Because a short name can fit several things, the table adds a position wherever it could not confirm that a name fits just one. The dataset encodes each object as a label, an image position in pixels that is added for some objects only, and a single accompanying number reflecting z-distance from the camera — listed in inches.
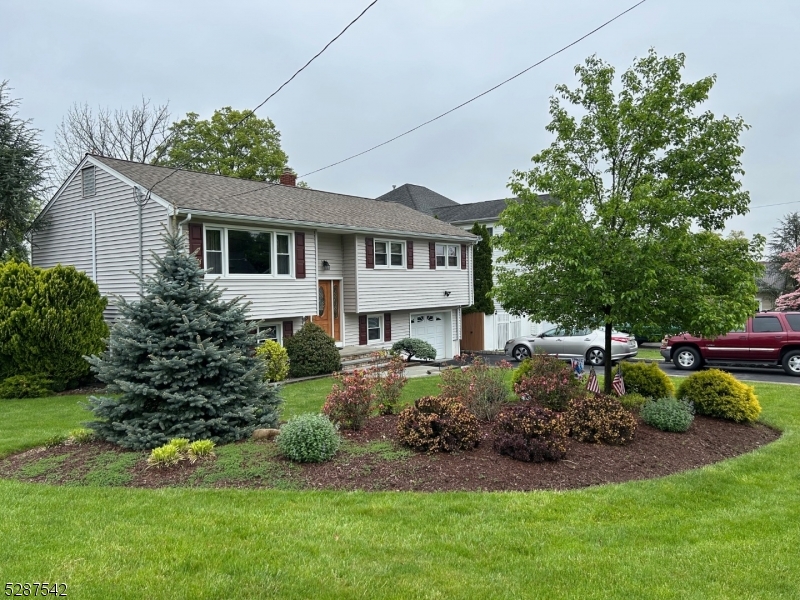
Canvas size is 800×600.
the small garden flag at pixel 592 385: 356.2
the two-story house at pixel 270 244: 586.9
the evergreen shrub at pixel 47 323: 503.8
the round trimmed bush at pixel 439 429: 256.1
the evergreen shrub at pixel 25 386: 498.9
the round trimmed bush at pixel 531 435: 247.9
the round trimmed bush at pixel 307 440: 243.0
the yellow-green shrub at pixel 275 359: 550.6
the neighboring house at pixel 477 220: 1030.4
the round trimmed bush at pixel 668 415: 309.0
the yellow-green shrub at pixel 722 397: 344.8
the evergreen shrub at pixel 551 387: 323.3
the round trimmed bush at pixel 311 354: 616.1
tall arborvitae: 1022.5
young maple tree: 315.6
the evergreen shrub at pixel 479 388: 316.8
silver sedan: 743.1
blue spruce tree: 278.8
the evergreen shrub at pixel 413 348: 782.5
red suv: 617.0
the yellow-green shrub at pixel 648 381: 386.9
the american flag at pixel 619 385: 370.6
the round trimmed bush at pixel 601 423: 279.9
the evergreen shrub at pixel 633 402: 352.2
